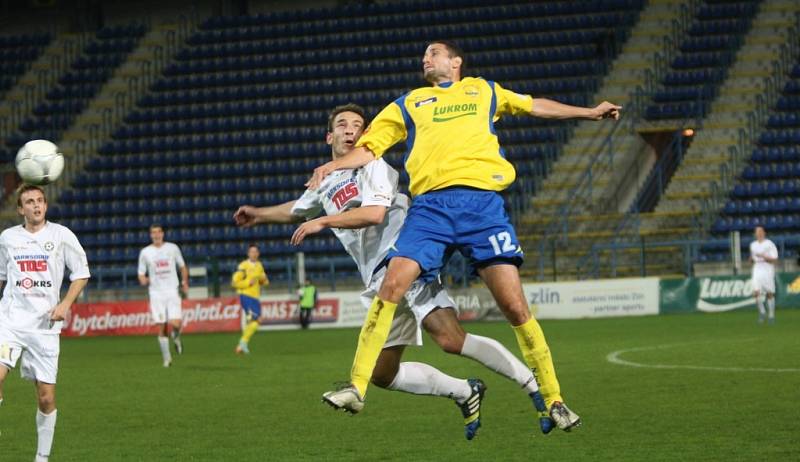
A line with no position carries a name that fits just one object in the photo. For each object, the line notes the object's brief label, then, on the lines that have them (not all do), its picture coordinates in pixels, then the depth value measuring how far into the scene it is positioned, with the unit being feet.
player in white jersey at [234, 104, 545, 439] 28.81
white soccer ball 33.94
